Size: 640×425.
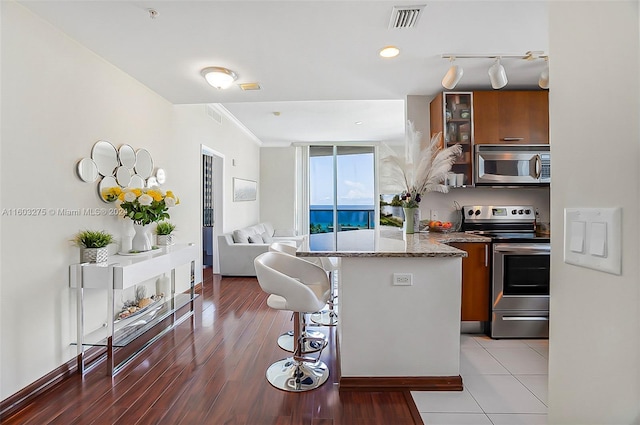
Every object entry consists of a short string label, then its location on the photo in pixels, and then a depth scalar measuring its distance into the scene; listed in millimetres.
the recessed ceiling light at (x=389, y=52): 2617
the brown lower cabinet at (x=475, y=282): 3139
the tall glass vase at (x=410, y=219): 3506
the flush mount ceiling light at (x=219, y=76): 3017
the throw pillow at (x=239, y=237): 5758
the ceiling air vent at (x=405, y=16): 2096
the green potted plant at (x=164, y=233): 3517
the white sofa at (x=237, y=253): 5602
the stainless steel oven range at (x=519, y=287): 3121
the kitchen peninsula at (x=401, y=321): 2268
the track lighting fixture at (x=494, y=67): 2775
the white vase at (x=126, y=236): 3064
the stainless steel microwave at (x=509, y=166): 3488
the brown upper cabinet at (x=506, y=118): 3504
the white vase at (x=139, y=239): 3125
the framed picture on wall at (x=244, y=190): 6465
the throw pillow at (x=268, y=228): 7473
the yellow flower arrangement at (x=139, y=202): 2902
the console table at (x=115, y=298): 2471
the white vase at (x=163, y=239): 3498
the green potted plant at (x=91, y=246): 2570
